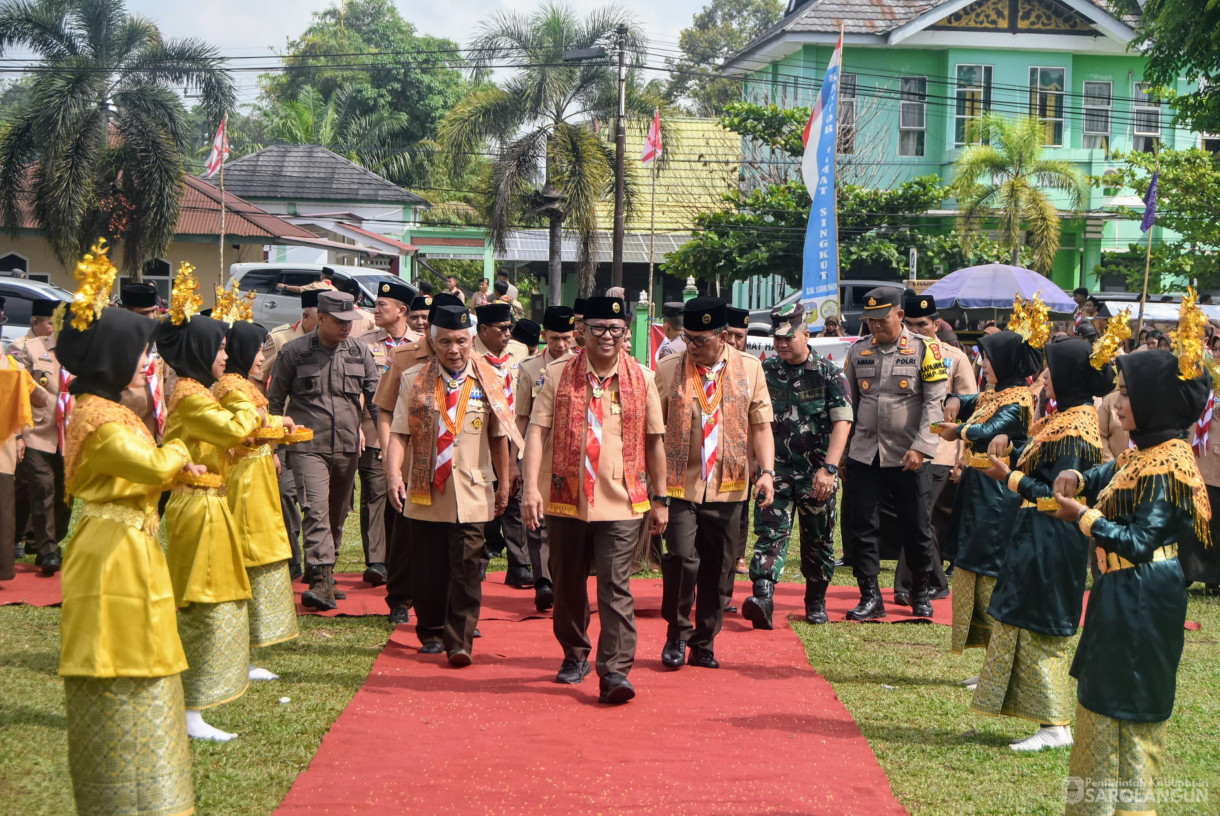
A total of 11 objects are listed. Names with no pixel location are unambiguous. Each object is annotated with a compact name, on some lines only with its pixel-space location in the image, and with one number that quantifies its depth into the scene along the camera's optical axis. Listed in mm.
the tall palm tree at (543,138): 27766
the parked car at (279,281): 25672
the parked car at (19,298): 21725
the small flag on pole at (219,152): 26234
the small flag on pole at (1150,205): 17750
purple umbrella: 21625
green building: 33031
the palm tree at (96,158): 25578
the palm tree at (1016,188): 28359
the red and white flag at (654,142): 26906
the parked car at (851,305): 26078
